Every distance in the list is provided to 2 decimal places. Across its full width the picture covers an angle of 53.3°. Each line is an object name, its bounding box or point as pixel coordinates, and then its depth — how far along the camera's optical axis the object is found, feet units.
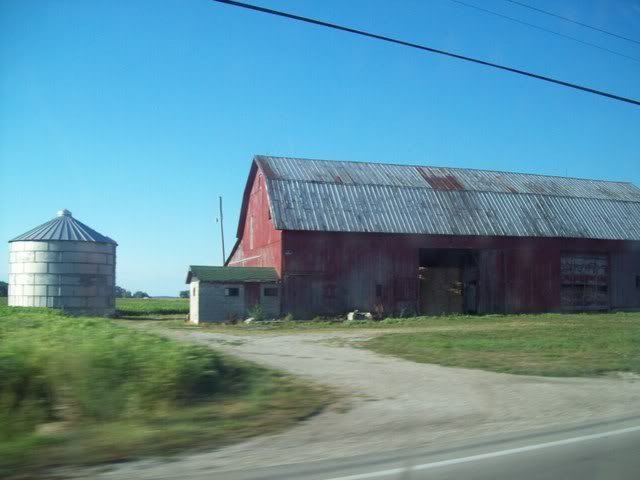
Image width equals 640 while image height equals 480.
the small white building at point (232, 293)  108.58
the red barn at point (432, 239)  116.06
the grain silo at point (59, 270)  113.50
